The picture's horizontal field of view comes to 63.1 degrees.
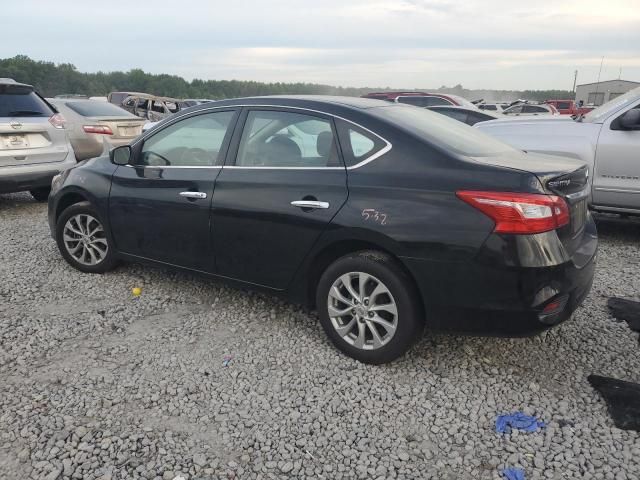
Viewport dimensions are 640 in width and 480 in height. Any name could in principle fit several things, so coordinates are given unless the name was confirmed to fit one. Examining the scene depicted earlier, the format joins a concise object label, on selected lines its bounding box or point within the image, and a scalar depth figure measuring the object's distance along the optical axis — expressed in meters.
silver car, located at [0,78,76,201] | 6.61
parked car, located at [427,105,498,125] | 11.36
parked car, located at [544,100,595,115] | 30.94
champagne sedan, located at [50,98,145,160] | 9.51
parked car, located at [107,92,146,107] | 20.96
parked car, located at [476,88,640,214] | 5.53
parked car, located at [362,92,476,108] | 15.43
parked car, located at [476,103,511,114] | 24.21
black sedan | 2.73
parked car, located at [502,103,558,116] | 22.17
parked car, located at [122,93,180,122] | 18.44
